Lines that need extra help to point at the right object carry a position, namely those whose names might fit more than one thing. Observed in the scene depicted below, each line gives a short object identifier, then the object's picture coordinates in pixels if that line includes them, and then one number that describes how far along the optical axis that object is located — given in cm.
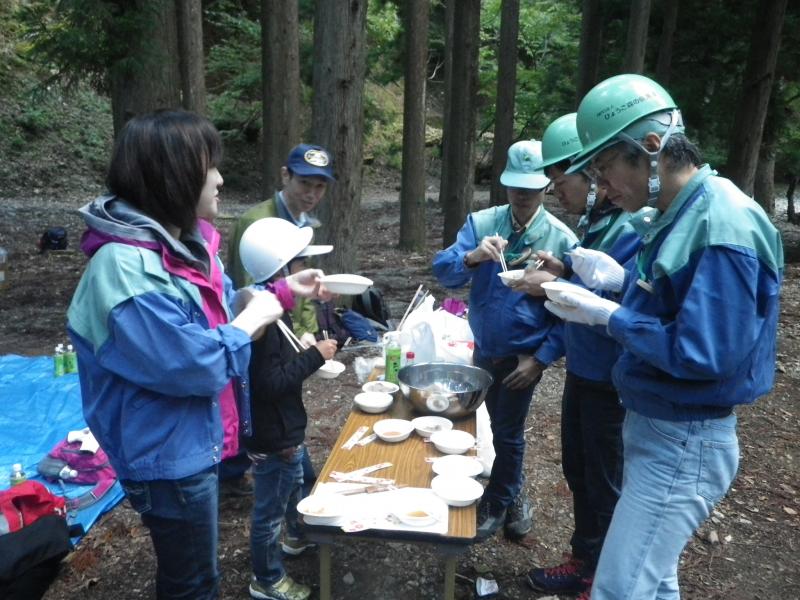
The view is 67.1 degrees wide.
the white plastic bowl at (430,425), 274
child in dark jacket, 241
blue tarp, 353
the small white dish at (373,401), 297
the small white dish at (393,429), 269
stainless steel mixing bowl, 287
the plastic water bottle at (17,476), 325
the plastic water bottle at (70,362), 500
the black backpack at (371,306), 647
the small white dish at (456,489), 223
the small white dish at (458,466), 243
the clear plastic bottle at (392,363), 356
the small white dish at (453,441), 258
